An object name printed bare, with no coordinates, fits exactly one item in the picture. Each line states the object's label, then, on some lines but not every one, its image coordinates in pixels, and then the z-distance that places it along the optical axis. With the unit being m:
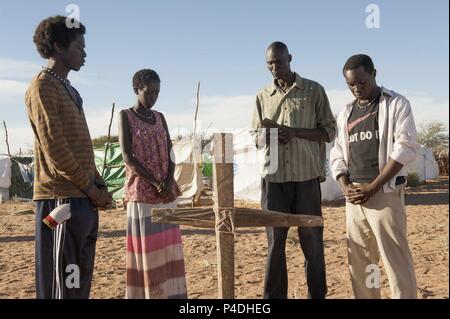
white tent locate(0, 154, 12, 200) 17.61
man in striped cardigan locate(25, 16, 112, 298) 2.39
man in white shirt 2.81
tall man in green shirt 3.13
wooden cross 2.24
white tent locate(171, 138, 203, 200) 12.84
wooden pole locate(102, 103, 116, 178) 14.11
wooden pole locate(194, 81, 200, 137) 15.94
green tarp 14.44
